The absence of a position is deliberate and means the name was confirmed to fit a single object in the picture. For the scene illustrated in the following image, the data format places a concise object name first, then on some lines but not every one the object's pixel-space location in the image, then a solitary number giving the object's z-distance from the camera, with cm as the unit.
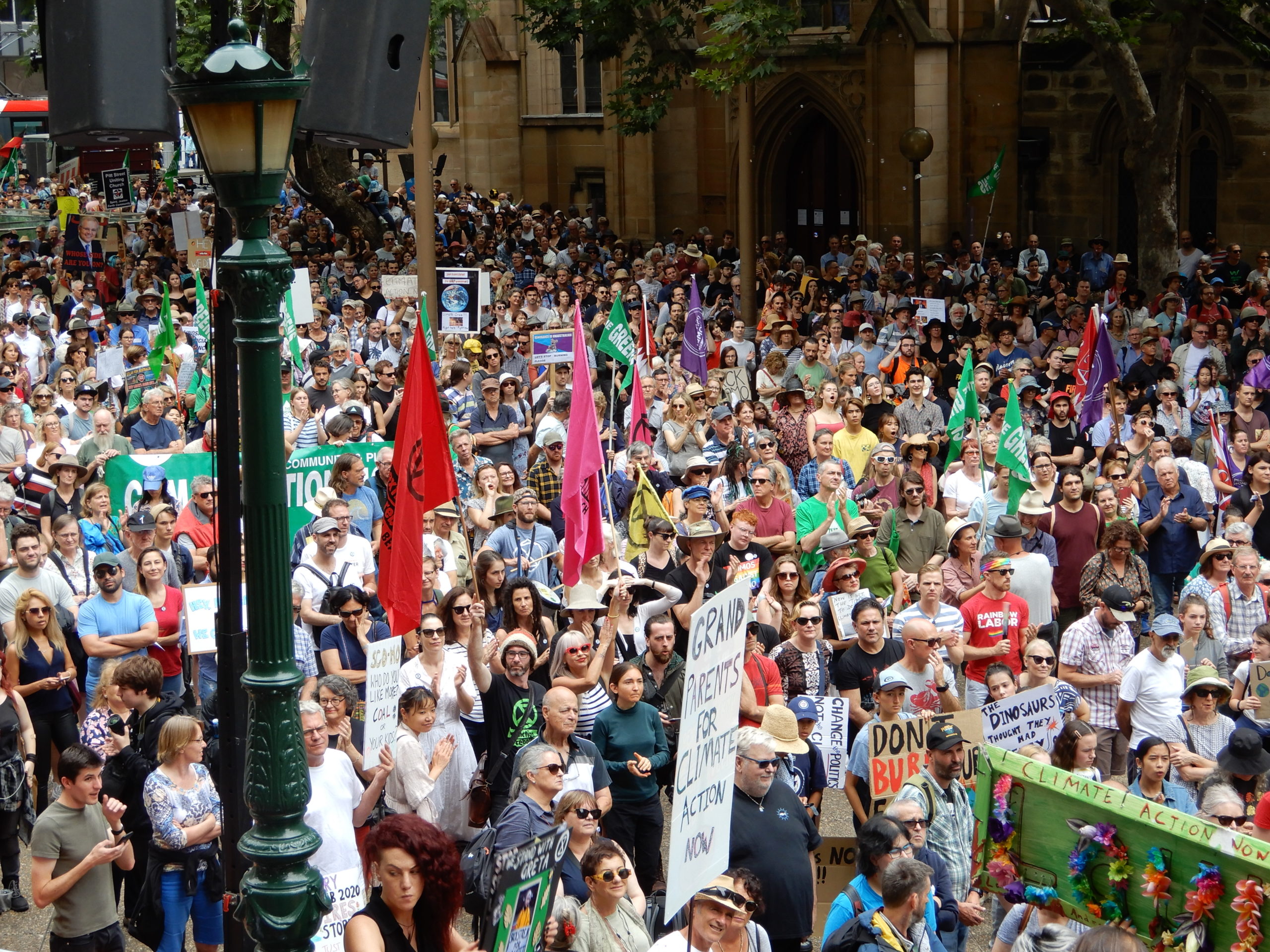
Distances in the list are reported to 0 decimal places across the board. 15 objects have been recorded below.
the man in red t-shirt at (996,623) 947
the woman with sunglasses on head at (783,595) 930
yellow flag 1088
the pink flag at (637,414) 1359
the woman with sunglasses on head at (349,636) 884
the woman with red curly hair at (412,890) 539
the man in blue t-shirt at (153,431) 1362
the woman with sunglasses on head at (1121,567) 1012
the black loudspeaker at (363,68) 565
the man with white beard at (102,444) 1270
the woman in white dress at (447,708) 762
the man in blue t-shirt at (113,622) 919
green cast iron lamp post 504
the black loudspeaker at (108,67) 567
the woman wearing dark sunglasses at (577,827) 650
